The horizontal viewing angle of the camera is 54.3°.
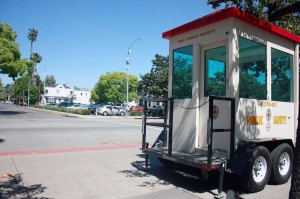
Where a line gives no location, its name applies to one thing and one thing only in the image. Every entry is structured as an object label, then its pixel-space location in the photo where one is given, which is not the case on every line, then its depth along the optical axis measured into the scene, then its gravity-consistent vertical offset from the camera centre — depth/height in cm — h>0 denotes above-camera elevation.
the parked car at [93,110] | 4155 -76
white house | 11870 +415
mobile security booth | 574 +21
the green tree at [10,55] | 3019 +507
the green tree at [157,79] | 4009 +371
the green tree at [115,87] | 7144 +449
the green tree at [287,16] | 347 +293
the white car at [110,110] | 3925 -67
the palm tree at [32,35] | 8156 +1916
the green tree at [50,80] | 16420 +1413
